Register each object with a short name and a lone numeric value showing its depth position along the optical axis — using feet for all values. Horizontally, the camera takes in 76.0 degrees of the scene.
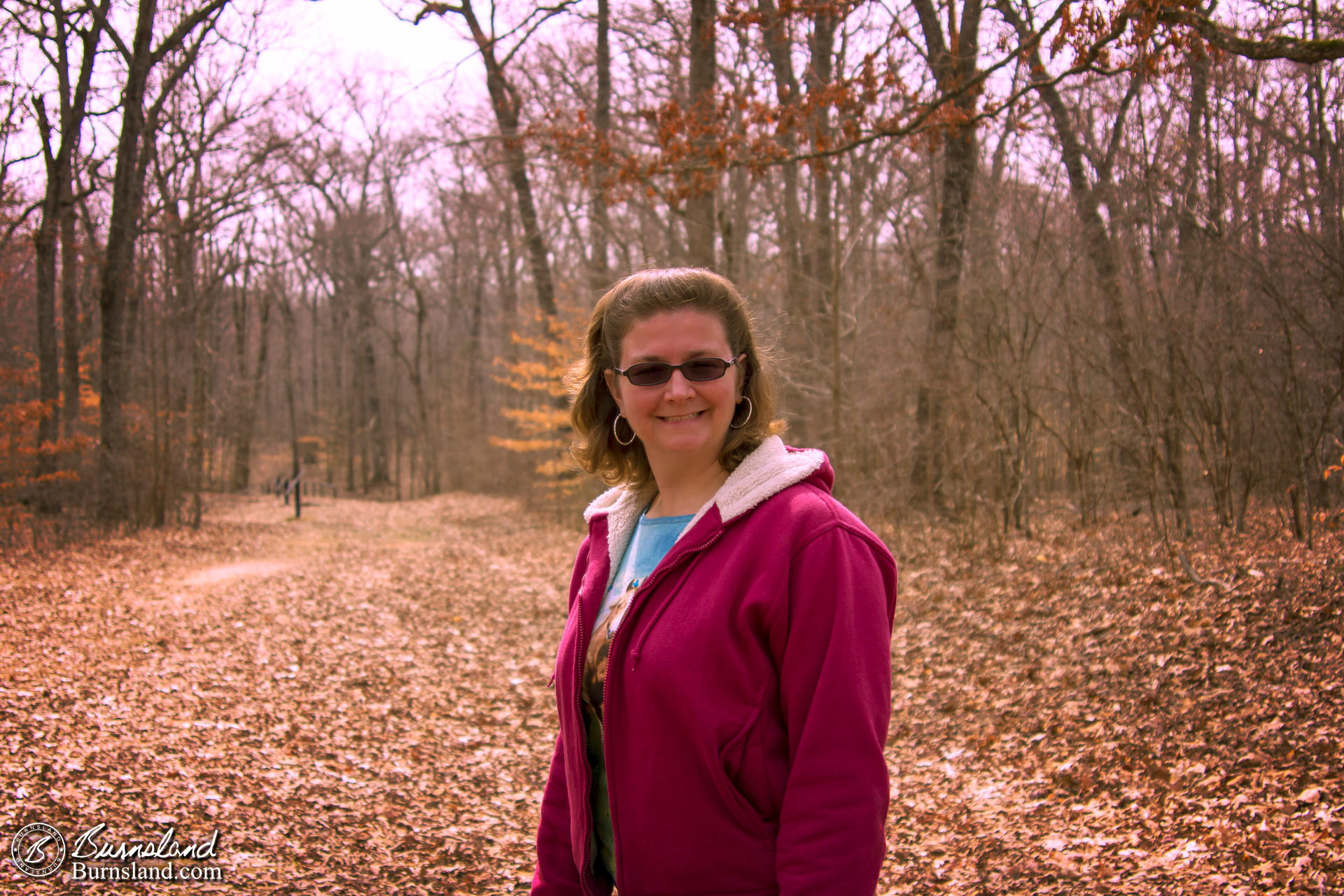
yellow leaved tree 60.54
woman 4.66
